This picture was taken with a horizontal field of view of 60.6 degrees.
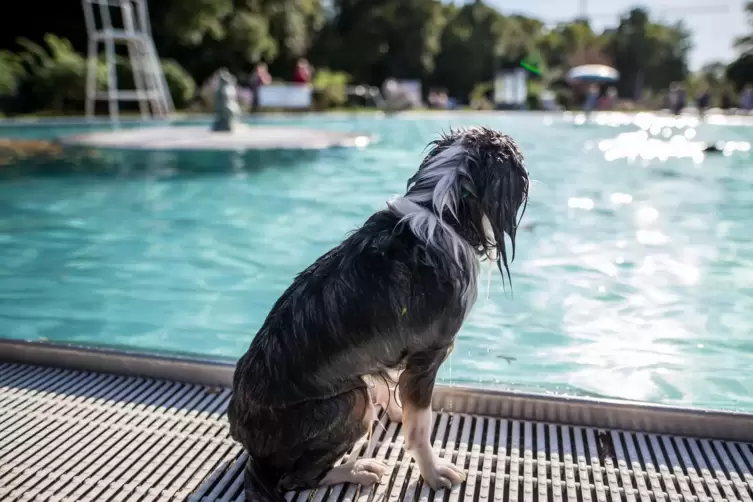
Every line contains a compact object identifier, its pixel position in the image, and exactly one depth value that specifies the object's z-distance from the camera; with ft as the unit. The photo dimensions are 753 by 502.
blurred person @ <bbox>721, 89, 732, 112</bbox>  142.82
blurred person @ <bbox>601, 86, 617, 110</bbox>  145.69
